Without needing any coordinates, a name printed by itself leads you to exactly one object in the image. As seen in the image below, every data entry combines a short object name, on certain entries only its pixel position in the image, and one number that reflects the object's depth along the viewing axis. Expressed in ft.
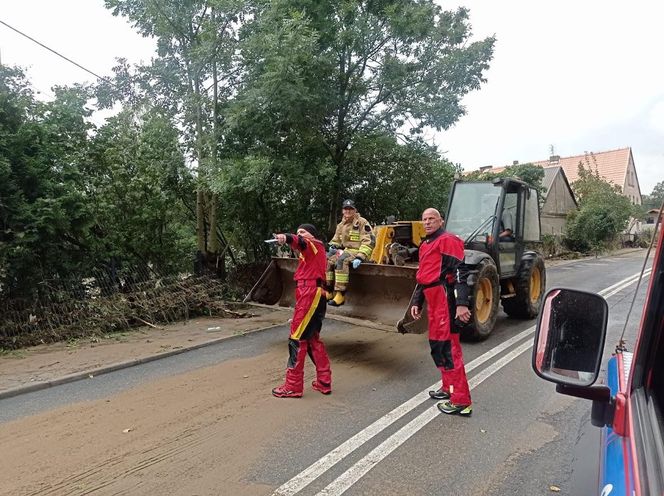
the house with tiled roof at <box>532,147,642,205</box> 120.88
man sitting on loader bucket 22.66
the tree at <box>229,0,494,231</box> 30.42
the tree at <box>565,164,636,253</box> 88.33
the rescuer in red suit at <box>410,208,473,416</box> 14.64
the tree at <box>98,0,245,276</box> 32.32
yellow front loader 21.62
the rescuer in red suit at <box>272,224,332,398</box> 16.21
